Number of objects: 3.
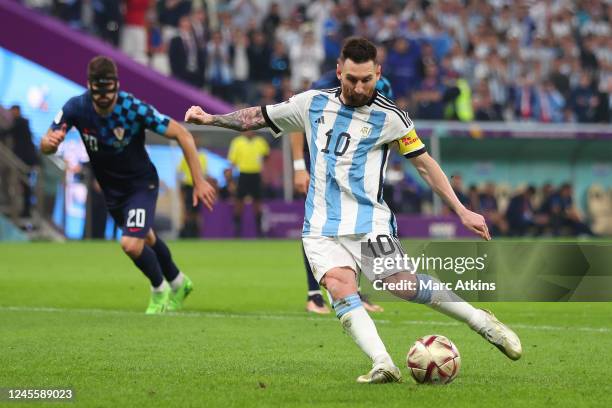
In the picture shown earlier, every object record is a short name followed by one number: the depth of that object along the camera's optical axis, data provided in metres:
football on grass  14.05
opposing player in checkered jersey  21.22
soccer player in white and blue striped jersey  14.16
